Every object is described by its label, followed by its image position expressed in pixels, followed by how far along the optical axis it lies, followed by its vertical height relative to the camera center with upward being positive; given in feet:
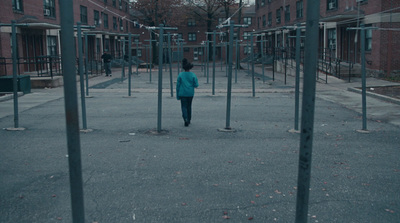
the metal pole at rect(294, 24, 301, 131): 31.60 -1.62
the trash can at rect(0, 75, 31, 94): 58.90 -3.26
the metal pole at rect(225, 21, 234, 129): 31.81 -2.70
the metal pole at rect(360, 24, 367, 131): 31.07 -1.71
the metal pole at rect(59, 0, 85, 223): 9.45 -0.61
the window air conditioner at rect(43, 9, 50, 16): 96.87 +10.87
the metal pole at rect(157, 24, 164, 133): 31.01 -2.19
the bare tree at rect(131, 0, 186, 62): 161.17 +18.94
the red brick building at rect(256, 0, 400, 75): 75.25 +5.33
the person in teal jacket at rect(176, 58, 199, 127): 33.50 -2.31
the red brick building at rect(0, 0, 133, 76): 76.69 +6.87
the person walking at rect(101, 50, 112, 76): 99.14 -0.82
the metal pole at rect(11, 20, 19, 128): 32.19 -1.06
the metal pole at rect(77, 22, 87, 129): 31.14 -2.55
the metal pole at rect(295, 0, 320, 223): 9.70 -1.15
